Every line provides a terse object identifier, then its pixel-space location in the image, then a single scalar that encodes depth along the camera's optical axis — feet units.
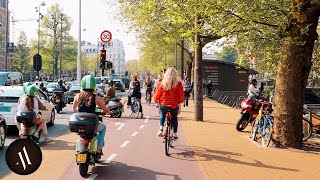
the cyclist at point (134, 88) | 56.95
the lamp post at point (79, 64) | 93.03
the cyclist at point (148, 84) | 77.04
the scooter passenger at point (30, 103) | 27.35
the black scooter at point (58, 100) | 60.13
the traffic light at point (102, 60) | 54.03
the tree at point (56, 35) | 225.76
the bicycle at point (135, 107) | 55.42
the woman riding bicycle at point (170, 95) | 28.43
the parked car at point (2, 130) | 29.15
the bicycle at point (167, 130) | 27.35
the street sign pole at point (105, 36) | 54.08
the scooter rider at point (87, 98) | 21.53
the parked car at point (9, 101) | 36.47
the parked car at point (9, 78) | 83.41
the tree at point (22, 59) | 273.13
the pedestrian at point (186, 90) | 77.98
